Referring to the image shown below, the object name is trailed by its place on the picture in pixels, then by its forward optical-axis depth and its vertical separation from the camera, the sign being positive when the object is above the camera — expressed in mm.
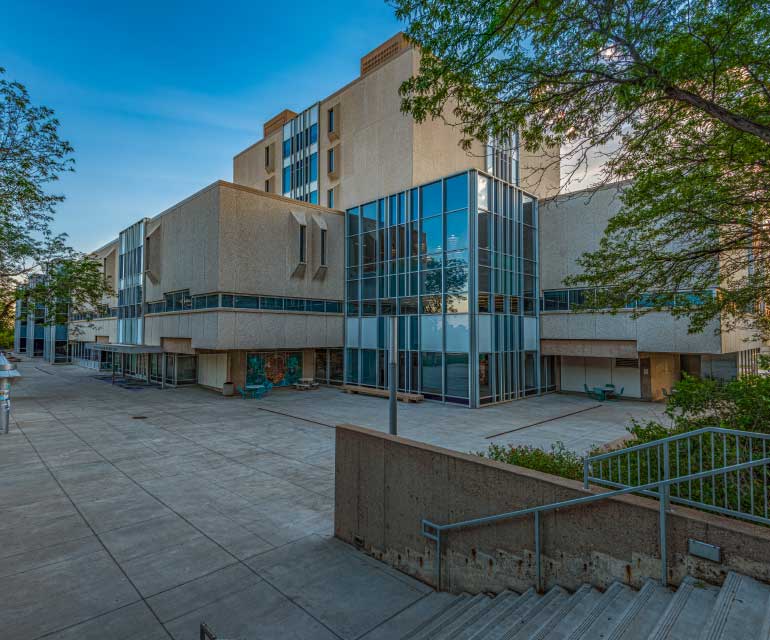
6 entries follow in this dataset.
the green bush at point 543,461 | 6285 -2127
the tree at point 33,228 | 13781 +4534
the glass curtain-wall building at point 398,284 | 20906 +2655
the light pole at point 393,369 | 10234 -1015
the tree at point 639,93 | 5621 +3865
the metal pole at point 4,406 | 14547 -2677
